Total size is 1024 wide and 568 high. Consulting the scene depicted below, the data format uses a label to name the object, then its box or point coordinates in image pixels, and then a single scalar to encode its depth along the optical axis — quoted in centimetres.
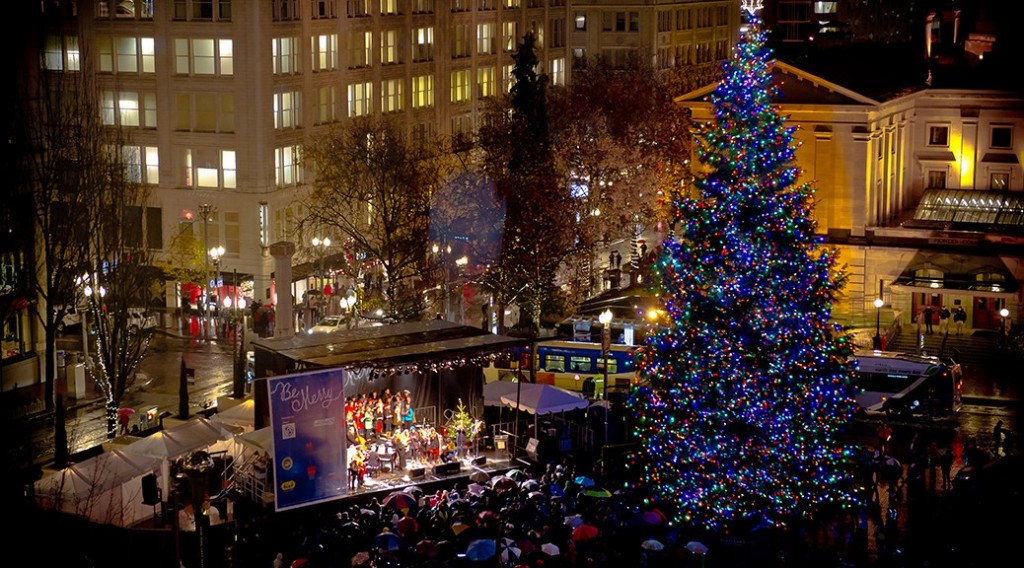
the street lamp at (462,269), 6945
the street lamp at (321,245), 7512
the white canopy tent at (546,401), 4794
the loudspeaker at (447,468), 4372
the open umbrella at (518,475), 4231
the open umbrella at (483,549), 3456
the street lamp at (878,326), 6388
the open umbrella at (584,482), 4075
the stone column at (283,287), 5181
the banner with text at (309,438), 3925
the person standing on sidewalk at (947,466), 4344
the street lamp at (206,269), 6838
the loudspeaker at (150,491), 3853
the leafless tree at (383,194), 6812
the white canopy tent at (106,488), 3775
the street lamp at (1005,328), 6644
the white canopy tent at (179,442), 4078
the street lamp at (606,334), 4850
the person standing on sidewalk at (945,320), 7050
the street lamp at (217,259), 6981
